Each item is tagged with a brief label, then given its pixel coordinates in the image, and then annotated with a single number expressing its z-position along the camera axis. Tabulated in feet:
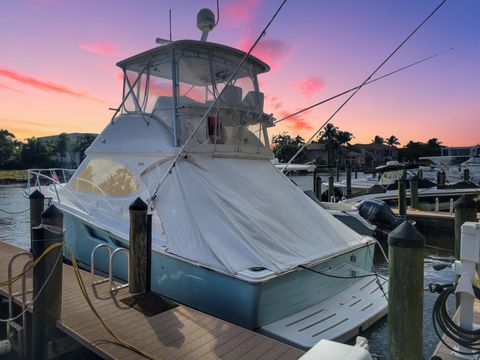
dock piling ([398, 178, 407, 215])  48.44
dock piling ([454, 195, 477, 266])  17.51
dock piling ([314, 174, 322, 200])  60.18
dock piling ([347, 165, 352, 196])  75.32
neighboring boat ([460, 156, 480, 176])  99.76
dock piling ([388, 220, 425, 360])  9.50
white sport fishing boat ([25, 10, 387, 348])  14.67
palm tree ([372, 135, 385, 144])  379.96
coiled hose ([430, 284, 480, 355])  11.37
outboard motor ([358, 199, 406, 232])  43.50
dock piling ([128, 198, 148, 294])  15.80
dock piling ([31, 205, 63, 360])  13.64
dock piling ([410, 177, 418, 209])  56.70
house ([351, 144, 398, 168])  304.71
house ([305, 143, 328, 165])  285.33
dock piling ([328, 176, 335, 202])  63.00
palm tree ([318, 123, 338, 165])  262.88
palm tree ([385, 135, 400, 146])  370.02
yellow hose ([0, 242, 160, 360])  11.71
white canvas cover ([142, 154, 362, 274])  15.53
